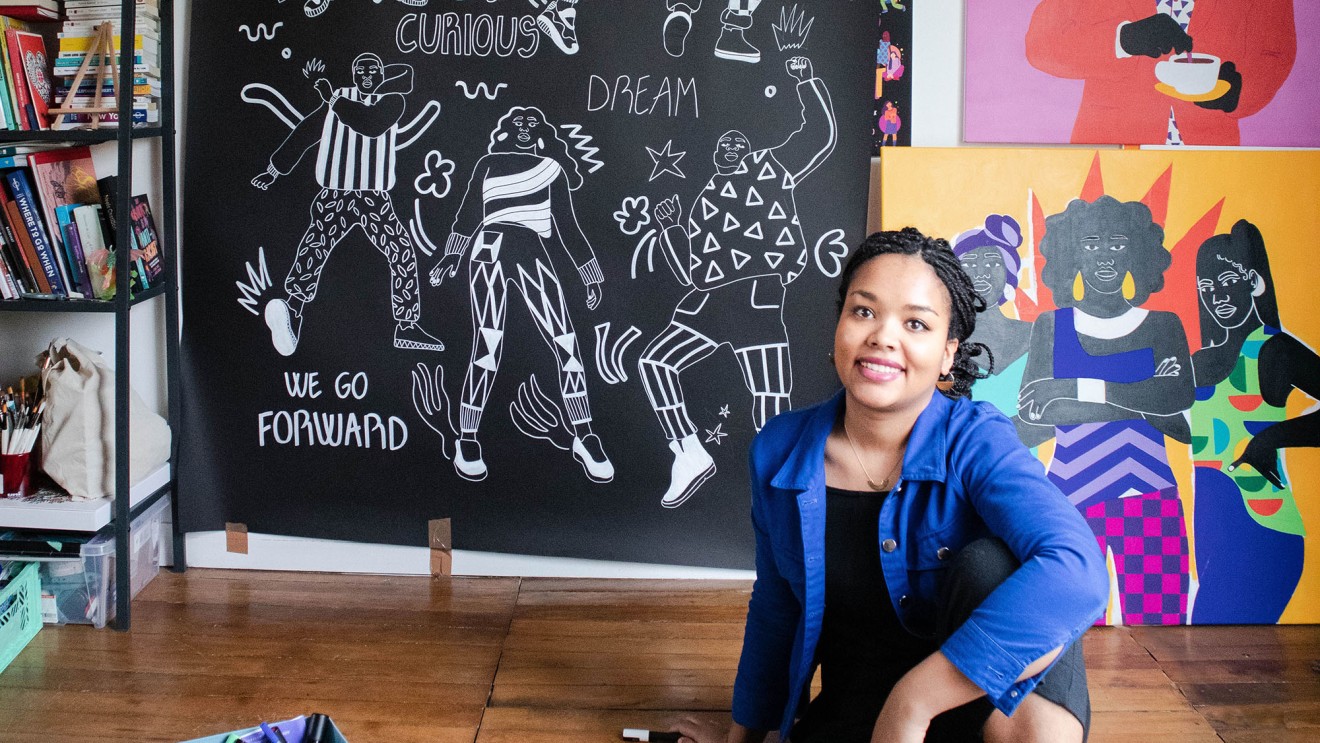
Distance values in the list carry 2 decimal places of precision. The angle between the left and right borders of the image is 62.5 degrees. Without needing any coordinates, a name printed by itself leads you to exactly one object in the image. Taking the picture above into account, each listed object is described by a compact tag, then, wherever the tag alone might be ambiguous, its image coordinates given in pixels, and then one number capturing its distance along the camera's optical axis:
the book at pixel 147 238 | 2.72
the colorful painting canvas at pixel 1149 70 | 2.67
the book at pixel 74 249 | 2.59
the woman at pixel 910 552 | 1.51
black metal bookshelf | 2.51
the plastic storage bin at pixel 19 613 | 2.48
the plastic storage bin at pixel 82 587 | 2.67
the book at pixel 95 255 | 2.61
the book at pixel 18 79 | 2.55
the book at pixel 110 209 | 2.65
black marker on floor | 2.19
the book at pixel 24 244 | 2.56
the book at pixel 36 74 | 2.57
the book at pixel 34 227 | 2.55
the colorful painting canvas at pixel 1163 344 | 2.68
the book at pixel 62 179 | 2.58
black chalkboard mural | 2.75
